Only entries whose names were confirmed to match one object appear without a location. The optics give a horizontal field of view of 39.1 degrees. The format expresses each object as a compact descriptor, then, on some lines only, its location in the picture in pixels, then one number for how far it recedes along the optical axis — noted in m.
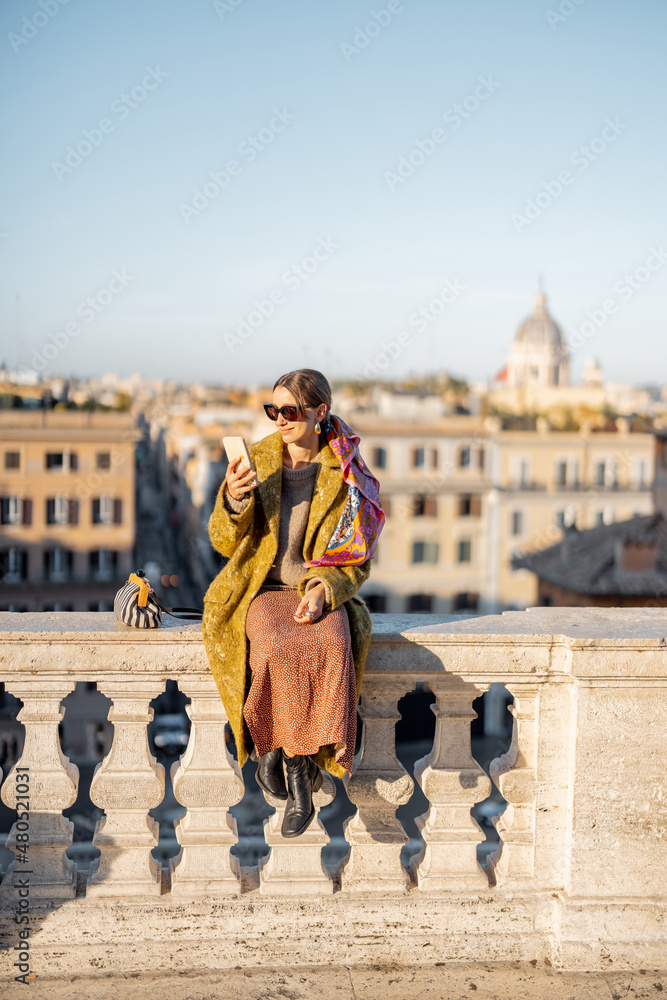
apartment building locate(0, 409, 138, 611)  38.22
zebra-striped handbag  3.07
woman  2.88
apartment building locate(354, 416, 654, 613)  43.25
